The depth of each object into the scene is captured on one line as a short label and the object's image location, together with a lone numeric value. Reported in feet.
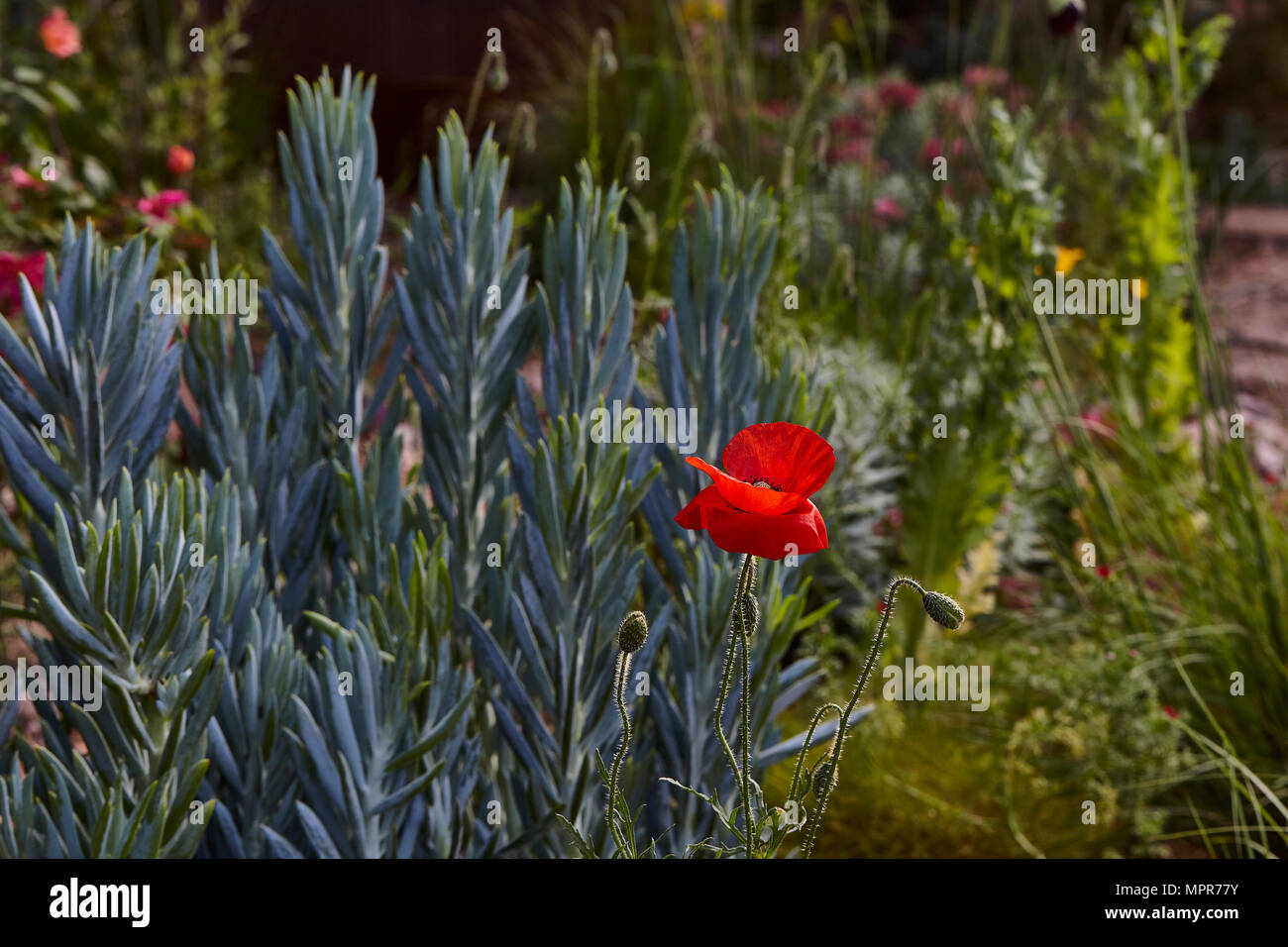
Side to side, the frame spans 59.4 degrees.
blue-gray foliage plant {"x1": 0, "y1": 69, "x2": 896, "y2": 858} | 4.00
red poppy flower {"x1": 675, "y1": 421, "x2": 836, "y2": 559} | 3.13
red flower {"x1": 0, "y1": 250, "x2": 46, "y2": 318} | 7.98
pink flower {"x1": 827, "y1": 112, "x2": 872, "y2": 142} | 17.31
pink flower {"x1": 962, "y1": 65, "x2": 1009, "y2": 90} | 12.30
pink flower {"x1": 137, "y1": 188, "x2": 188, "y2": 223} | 9.73
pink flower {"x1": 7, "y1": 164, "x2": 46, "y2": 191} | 9.56
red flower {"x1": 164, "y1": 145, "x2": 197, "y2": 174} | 11.70
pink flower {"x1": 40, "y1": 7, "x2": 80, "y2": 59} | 11.21
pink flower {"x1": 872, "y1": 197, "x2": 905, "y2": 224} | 15.21
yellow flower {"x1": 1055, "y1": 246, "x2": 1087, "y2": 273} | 9.78
